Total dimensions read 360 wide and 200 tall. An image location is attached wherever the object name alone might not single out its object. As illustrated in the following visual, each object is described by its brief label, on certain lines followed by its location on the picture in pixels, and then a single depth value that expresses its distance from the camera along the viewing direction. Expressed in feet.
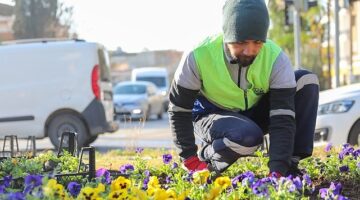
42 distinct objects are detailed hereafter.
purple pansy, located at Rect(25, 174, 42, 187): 10.51
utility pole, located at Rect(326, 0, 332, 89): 109.33
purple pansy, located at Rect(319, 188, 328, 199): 10.93
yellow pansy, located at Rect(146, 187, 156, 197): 10.09
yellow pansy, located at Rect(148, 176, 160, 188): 10.93
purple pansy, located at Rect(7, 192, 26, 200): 9.02
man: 13.28
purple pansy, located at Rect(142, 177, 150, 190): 12.63
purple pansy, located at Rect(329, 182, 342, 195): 10.79
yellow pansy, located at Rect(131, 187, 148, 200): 9.58
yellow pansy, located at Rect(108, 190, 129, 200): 10.00
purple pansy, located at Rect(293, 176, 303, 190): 10.69
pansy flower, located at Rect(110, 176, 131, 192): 10.34
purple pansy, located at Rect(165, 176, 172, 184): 13.89
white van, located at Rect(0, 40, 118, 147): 40.93
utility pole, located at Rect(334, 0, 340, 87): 66.23
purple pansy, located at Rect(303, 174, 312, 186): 11.77
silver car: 87.66
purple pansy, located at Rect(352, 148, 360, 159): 16.01
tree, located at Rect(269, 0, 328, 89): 130.52
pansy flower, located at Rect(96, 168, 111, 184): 12.50
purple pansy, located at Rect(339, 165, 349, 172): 14.65
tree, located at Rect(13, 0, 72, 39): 151.74
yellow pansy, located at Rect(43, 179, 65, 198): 8.32
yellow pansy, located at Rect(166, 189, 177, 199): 9.78
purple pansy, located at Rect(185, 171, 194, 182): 12.63
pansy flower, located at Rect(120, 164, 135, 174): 15.19
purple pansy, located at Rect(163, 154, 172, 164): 16.15
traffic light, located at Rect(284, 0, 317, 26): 48.91
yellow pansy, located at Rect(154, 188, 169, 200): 9.63
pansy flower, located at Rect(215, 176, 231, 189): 10.27
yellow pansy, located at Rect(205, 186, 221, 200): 9.68
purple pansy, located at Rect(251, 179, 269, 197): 10.43
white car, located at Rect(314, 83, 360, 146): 27.94
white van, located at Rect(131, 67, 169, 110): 111.86
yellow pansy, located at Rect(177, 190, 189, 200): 9.64
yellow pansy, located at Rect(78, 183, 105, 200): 9.64
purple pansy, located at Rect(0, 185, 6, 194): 10.68
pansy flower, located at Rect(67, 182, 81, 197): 11.31
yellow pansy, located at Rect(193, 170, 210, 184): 11.55
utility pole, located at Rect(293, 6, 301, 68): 52.03
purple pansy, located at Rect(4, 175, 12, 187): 12.51
